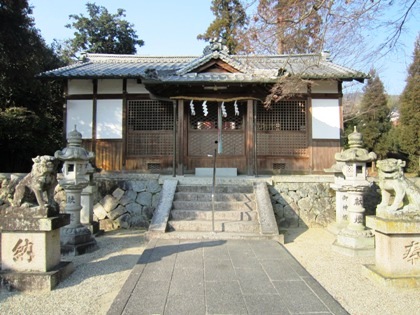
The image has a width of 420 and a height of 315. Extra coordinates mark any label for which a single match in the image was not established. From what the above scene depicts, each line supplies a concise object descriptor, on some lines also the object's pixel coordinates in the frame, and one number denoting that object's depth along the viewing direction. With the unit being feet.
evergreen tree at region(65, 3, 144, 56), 106.63
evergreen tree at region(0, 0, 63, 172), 37.14
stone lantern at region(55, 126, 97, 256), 20.06
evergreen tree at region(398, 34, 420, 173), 66.33
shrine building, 36.22
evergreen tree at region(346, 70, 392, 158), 82.12
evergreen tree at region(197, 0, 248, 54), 78.07
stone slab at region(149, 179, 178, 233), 22.08
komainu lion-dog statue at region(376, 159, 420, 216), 14.15
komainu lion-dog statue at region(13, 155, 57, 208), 14.20
